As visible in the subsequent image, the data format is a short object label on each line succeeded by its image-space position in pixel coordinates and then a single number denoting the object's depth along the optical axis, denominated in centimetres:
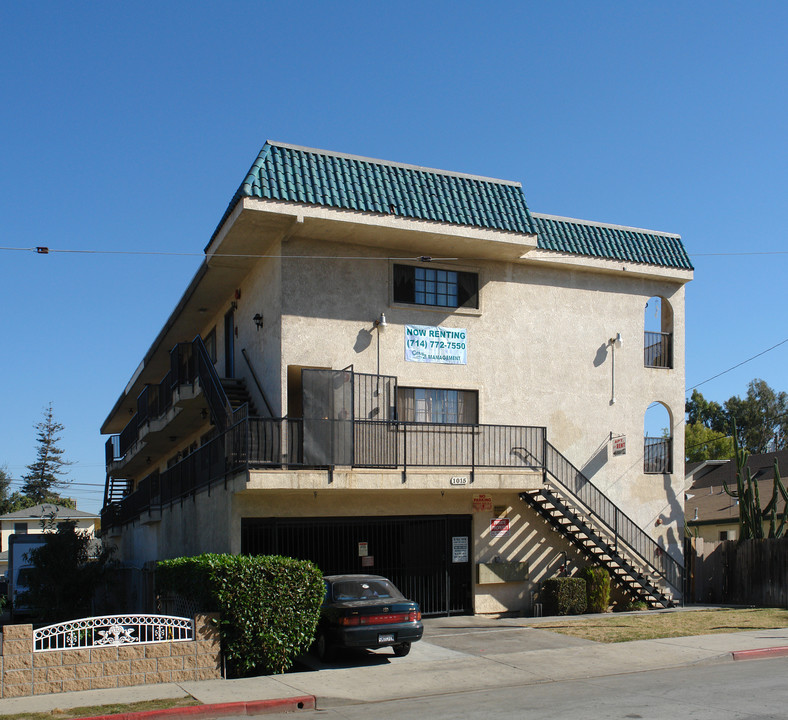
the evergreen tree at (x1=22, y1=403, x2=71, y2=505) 10081
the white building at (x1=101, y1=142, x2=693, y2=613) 1862
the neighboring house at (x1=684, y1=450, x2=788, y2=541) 3541
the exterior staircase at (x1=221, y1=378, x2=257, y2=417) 2170
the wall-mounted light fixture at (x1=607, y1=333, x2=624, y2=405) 2325
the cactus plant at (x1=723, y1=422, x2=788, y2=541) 2345
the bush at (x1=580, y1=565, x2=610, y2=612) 2059
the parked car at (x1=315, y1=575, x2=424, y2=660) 1401
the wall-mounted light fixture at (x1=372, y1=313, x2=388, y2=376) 2039
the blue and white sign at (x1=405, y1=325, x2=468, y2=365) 2088
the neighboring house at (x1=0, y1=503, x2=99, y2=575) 6391
